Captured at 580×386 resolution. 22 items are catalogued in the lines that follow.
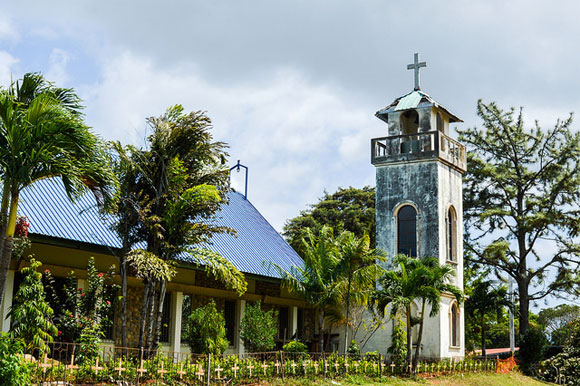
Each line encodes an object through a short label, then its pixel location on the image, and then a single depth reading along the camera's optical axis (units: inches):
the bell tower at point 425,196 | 1154.7
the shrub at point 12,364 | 505.0
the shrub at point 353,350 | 968.0
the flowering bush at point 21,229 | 642.2
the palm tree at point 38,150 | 544.7
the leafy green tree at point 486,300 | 1482.5
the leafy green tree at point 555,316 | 2660.7
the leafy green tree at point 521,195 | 1501.0
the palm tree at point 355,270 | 948.6
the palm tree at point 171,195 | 707.4
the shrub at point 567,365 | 1240.2
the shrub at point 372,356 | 935.6
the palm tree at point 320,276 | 943.0
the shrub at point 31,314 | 587.8
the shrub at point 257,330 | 916.6
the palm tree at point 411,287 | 954.7
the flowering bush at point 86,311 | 644.1
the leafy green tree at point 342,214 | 1793.8
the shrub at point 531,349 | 1283.2
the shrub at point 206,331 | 817.1
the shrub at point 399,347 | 971.3
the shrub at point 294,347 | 900.6
